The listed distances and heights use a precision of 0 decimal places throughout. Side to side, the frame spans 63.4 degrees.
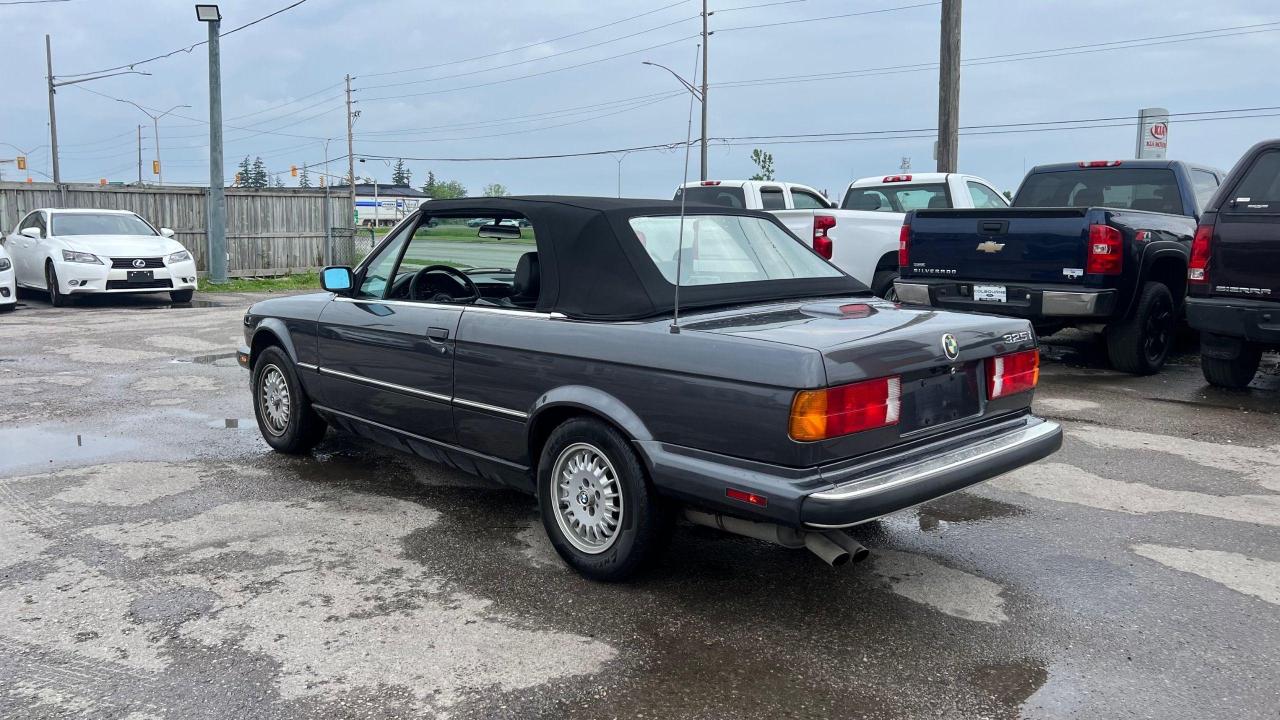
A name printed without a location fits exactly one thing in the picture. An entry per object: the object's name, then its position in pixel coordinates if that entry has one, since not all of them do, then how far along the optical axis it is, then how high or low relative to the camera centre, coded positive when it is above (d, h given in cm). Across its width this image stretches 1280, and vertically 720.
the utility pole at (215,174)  2053 +133
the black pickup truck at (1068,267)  830 -14
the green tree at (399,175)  15150 +1013
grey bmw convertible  349 -50
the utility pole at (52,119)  3938 +472
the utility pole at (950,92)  1480 +225
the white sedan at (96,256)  1538 -24
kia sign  1731 +200
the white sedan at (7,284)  1455 -63
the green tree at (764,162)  5144 +423
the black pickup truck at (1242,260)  735 -5
